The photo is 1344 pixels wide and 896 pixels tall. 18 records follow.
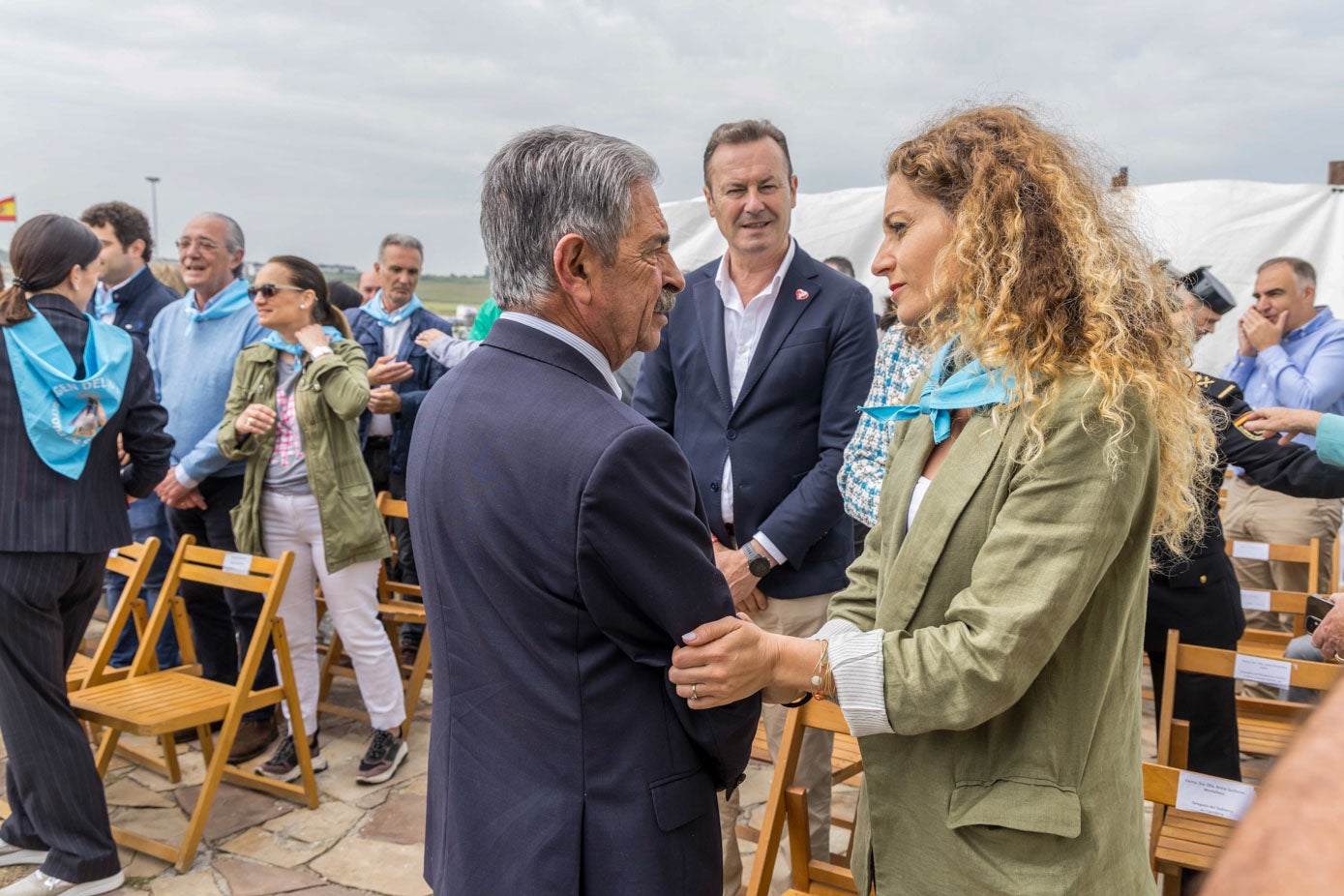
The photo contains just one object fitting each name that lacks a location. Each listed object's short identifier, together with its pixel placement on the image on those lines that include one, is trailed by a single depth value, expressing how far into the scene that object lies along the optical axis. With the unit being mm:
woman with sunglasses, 4133
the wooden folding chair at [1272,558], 4430
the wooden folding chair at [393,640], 4699
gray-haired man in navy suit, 1398
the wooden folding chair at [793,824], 2279
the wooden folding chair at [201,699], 3598
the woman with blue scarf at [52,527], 3305
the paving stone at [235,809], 3914
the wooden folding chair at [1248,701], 2562
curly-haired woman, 1440
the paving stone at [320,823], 3857
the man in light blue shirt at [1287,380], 5172
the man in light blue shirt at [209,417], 4473
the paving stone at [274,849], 3664
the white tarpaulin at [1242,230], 7113
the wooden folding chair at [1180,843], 2600
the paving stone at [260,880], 3455
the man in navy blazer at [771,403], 3041
